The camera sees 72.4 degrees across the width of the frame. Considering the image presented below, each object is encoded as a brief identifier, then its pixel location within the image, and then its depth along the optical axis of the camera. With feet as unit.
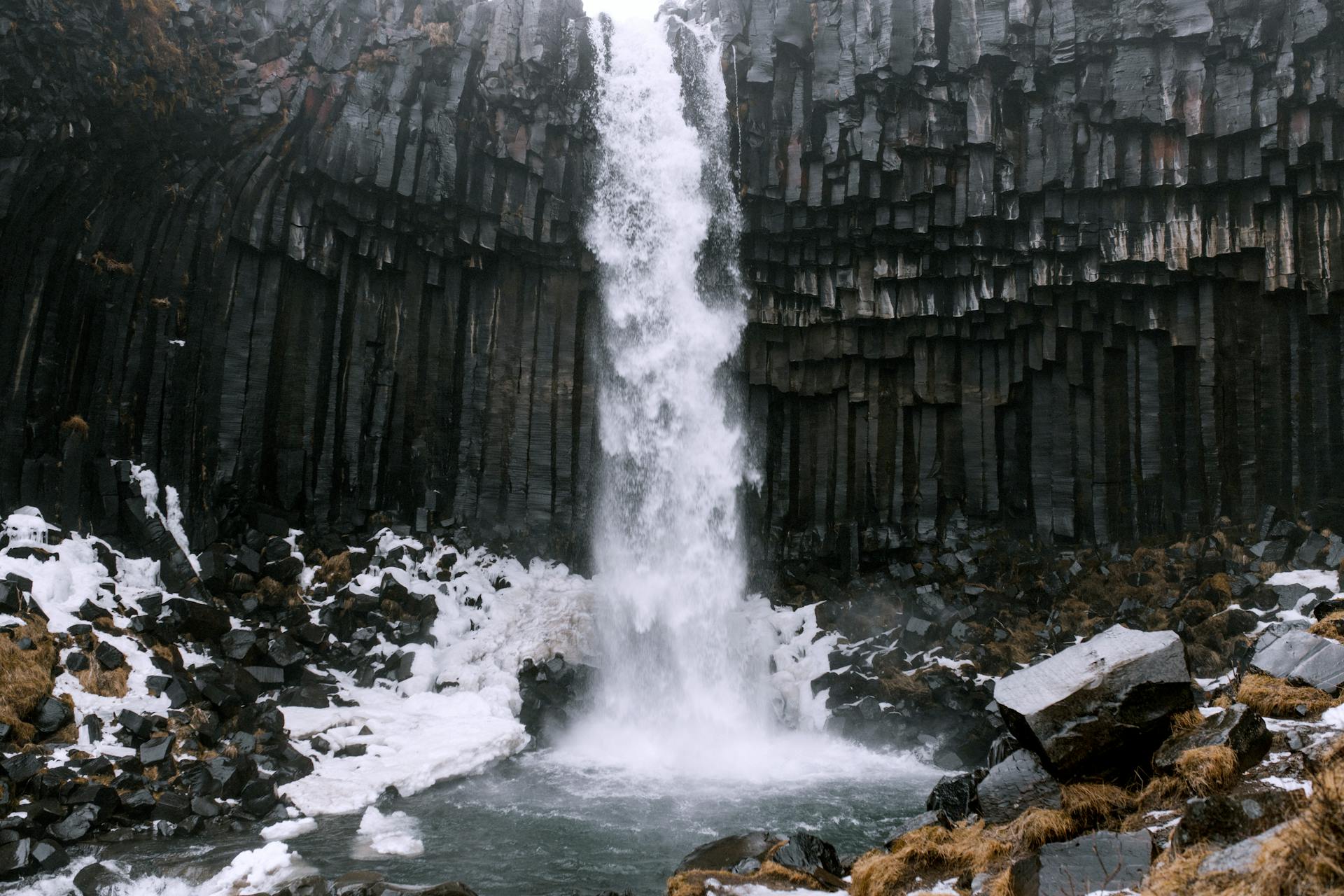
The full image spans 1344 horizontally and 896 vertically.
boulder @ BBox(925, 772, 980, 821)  28.48
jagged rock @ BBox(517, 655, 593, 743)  55.06
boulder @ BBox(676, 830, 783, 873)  29.86
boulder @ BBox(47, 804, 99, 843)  32.94
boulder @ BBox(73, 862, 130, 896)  29.86
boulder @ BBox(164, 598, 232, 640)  48.60
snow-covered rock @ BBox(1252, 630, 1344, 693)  24.02
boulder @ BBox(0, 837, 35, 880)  29.99
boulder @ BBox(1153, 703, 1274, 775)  21.15
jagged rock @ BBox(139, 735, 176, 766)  37.68
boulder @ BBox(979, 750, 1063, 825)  23.85
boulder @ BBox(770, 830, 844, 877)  27.94
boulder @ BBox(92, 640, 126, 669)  41.88
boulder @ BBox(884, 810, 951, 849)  28.35
